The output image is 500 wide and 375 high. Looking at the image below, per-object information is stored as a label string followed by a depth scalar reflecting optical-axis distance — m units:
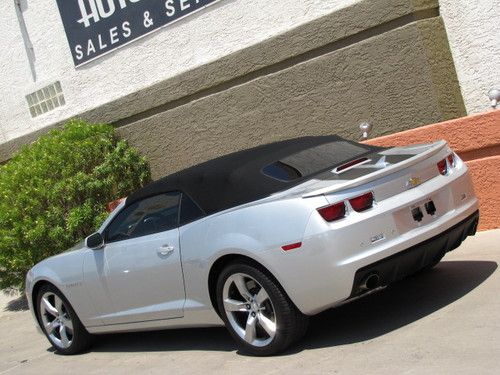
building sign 10.57
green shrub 9.95
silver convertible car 5.10
